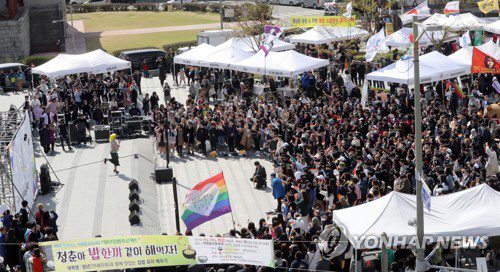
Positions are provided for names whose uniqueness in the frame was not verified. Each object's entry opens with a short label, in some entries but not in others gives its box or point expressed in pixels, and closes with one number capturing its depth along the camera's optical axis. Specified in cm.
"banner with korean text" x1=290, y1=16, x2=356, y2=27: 4391
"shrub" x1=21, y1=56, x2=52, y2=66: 4940
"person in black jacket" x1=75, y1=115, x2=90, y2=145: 3341
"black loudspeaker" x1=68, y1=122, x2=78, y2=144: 3362
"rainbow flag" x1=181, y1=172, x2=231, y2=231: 2048
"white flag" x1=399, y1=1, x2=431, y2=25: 4200
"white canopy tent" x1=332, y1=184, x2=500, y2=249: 1875
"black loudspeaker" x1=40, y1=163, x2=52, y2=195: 2786
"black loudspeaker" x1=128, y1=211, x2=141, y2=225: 2489
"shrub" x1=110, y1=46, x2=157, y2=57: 5109
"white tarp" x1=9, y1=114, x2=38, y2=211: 2448
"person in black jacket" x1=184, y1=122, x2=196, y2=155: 3123
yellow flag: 4206
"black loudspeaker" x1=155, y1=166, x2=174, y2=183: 2858
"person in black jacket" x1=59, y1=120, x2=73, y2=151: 3278
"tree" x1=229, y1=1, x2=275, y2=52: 4674
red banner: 3191
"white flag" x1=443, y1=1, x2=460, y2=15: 4422
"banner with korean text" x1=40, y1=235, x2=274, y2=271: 1814
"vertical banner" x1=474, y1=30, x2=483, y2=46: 4128
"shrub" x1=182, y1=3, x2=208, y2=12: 6981
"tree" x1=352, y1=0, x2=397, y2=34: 5038
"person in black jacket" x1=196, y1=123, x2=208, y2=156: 3125
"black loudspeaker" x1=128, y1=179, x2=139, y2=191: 2695
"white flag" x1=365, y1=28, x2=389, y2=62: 3606
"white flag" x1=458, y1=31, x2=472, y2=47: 3734
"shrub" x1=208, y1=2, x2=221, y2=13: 6888
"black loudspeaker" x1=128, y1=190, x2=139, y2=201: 2630
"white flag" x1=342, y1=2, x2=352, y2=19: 4384
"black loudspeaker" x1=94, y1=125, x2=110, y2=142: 3412
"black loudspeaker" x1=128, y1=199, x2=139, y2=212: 2547
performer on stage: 2906
